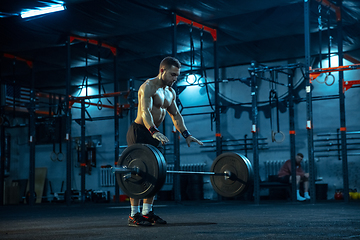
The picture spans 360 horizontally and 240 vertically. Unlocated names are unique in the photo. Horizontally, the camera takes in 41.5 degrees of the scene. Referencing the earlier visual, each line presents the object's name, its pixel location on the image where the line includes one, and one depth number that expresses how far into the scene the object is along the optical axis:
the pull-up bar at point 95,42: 9.21
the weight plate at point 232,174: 3.97
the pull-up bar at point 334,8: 7.75
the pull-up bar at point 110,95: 8.35
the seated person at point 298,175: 9.20
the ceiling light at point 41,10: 7.80
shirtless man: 3.69
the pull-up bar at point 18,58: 10.41
